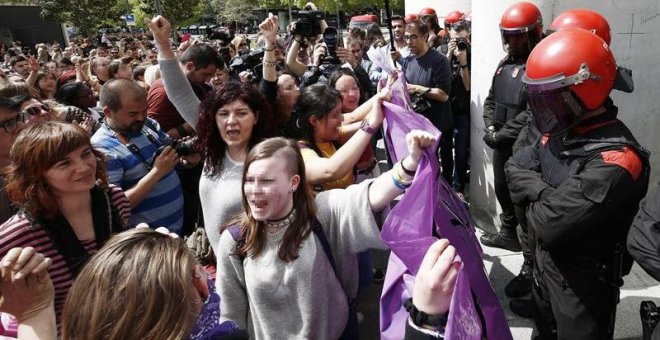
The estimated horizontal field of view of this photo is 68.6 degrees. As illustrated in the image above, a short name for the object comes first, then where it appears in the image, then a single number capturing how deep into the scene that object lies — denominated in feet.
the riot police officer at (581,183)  6.74
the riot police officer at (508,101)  11.48
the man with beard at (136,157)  9.01
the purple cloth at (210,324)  4.42
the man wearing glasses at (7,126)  8.30
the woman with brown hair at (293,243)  6.17
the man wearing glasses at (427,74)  15.98
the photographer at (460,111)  18.11
